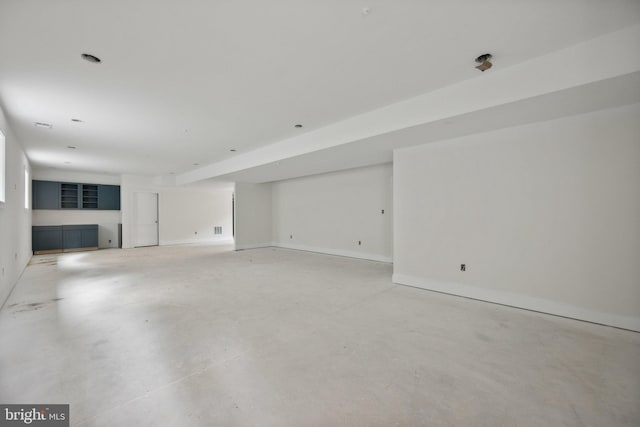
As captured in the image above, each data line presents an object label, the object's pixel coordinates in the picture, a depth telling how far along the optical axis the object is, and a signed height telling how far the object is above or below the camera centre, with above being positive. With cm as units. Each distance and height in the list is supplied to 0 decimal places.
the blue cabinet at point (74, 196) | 792 +54
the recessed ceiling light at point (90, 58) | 237 +138
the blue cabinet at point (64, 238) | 764 -75
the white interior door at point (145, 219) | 943 -23
